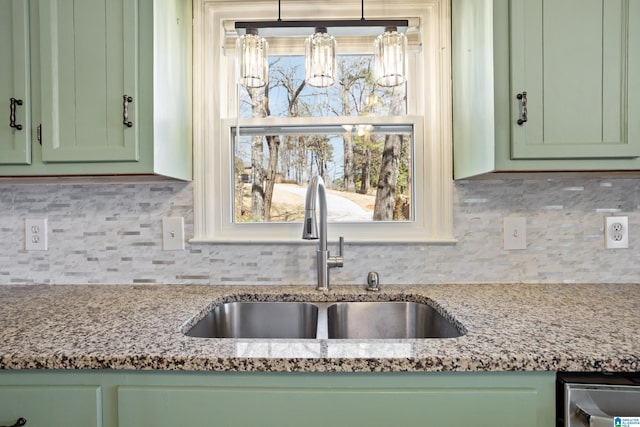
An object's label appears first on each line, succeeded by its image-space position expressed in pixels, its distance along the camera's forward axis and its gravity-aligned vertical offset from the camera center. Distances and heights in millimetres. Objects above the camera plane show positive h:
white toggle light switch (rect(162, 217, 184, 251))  1475 -95
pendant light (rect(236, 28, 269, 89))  1352 +556
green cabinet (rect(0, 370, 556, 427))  786 -404
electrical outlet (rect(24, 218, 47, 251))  1489 -93
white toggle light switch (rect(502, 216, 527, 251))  1432 -96
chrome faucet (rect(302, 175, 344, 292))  1296 -127
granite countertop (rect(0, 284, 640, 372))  767 -302
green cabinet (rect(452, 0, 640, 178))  1121 +386
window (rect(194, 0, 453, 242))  1477 +310
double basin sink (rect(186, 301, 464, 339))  1299 -390
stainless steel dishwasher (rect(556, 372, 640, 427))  738 -392
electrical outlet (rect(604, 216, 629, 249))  1429 -95
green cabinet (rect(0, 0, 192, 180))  1154 +386
